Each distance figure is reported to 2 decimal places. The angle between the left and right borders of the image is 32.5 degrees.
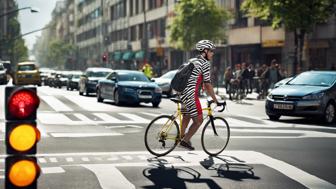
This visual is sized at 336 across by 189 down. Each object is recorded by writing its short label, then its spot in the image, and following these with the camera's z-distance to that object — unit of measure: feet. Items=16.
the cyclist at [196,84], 28.27
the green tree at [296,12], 91.56
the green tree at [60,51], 416.26
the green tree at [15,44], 311.54
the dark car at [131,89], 67.67
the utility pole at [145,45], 203.98
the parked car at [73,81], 130.00
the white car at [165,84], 94.17
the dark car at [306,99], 48.42
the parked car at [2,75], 144.25
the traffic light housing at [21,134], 10.00
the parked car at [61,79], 154.30
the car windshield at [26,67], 145.01
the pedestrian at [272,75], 92.58
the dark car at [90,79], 96.12
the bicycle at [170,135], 28.53
